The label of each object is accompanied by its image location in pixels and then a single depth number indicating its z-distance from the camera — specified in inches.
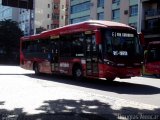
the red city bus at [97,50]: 390.3
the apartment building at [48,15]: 2063.9
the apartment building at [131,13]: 1078.6
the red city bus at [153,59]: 635.9
